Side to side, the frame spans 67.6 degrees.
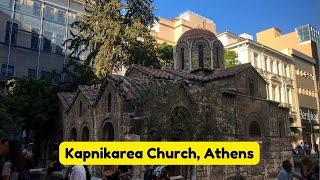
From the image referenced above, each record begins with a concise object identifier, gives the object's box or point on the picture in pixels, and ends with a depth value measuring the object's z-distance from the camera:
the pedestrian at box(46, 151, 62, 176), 6.01
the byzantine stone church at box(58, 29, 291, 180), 11.21
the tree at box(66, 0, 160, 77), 19.30
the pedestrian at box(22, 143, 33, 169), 8.33
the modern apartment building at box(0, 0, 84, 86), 22.58
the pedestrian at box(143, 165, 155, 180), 7.00
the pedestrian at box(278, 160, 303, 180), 5.26
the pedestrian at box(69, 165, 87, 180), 5.27
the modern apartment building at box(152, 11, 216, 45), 34.32
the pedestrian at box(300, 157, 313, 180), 5.34
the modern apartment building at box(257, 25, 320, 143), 28.01
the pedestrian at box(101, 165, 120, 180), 5.23
